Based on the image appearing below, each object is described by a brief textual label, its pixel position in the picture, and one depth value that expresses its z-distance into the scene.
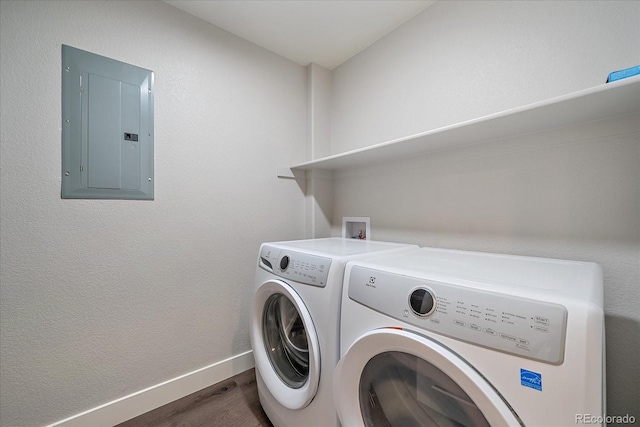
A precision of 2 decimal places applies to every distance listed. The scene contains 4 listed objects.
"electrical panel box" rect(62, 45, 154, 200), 1.14
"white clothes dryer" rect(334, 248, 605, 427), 0.46
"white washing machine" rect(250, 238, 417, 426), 0.89
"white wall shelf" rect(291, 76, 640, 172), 0.75
